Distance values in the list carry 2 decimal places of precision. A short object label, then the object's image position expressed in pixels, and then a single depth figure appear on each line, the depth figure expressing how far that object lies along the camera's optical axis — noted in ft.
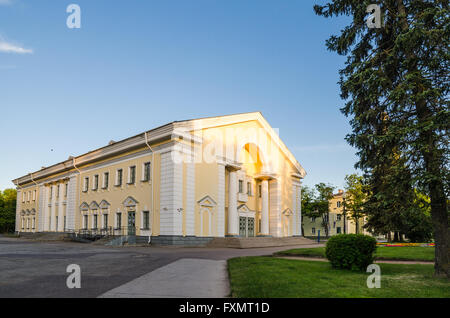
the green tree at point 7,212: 241.53
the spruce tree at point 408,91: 31.07
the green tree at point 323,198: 192.03
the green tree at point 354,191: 148.46
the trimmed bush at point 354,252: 35.14
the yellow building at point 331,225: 244.63
